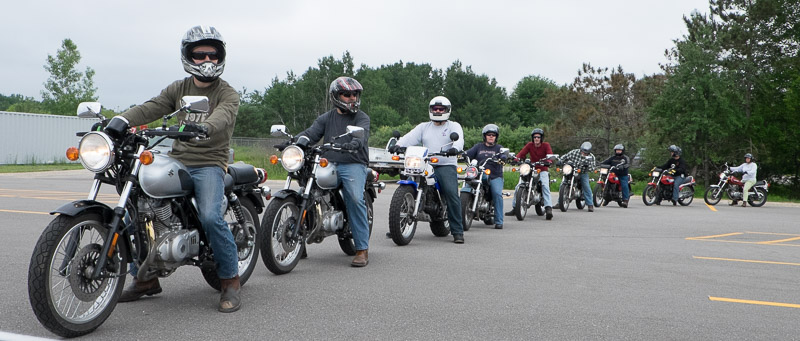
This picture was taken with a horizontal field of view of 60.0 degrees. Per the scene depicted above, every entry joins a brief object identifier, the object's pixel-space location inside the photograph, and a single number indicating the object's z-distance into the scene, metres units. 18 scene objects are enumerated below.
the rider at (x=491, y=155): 11.19
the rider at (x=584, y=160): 16.25
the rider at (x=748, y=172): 20.77
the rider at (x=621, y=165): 18.47
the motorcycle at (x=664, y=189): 20.11
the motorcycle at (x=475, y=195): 10.59
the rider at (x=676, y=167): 20.05
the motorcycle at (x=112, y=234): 3.97
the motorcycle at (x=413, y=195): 8.62
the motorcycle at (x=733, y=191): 20.88
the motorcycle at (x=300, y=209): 6.34
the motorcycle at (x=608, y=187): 18.25
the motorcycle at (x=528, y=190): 13.14
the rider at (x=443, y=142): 9.24
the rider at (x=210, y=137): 4.88
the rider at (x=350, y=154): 6.89
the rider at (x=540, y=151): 13.62
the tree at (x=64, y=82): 50.94
